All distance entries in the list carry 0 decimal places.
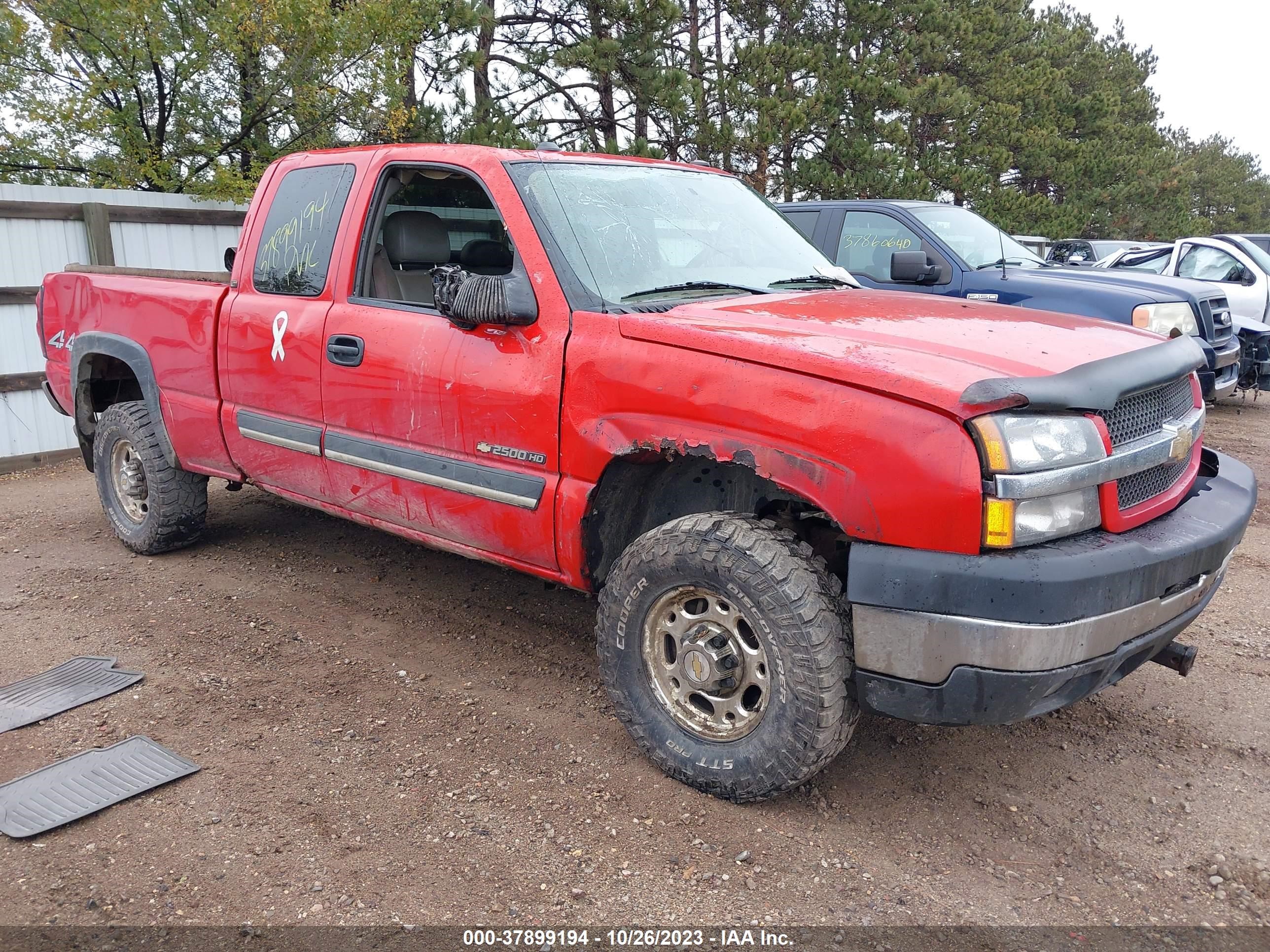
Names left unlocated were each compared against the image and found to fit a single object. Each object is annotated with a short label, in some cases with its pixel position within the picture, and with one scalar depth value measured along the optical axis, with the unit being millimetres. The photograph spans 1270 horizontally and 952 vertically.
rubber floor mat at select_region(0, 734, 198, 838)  3066
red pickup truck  2641
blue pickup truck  7668
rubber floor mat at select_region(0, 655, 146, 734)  3758
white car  11977
